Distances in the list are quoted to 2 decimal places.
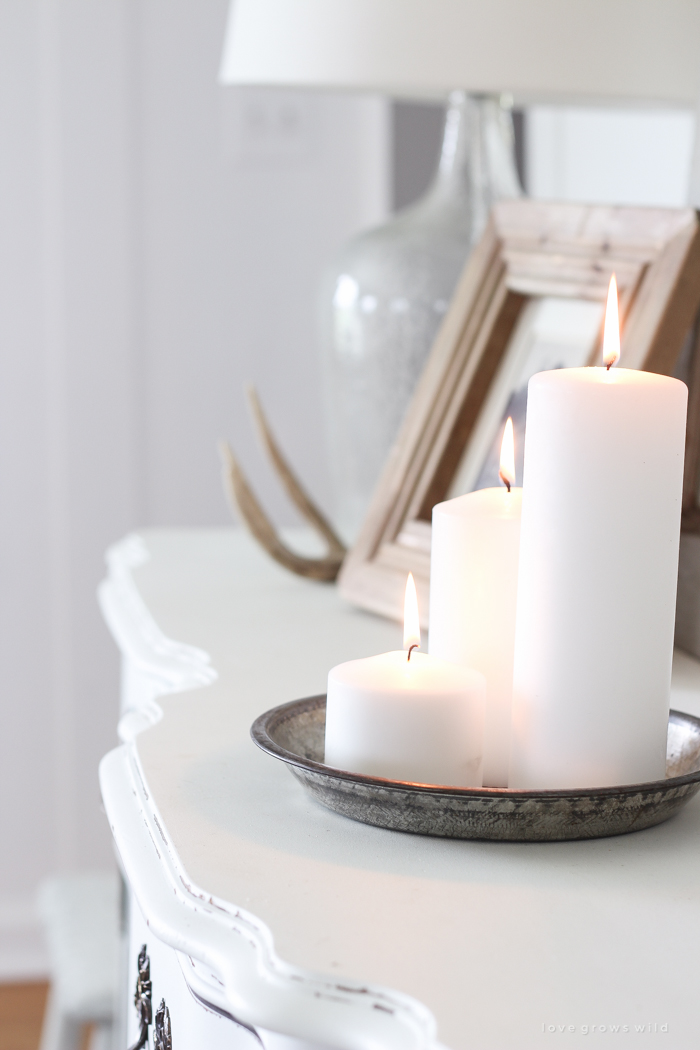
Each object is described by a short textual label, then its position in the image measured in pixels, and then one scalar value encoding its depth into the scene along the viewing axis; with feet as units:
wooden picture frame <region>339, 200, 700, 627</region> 5.53
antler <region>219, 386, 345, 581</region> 6.68
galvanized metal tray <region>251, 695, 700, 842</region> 4.17
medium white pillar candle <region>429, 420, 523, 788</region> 4.43
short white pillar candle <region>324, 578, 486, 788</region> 4.24
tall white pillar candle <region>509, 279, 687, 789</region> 4.23
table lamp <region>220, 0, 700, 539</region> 6.05
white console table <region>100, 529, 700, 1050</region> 3.84
